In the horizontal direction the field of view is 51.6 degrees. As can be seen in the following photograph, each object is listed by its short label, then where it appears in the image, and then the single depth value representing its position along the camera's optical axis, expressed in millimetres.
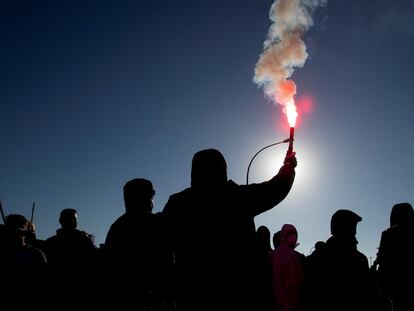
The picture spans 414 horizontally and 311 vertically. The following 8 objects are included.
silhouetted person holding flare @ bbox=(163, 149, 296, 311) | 3008
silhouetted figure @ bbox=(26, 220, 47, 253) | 5583
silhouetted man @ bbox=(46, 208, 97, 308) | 5207
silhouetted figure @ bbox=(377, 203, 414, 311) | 5578
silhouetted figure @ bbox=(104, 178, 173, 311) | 3895
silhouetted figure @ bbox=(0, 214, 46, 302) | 4840
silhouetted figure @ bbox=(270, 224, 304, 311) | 5855
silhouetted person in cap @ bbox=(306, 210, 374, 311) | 4996
